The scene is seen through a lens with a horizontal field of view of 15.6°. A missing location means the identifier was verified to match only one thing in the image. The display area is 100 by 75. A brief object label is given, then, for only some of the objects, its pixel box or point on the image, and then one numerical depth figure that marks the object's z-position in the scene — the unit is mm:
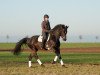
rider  20656
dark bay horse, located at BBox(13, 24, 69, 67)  20255
